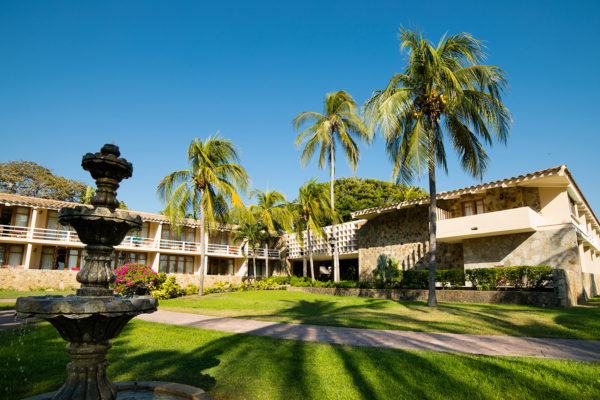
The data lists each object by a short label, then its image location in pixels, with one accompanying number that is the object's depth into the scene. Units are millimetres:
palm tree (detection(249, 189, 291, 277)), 26422
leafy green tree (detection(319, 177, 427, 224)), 39125
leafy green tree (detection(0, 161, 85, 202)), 32312
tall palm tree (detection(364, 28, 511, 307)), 11211
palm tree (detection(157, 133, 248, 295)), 19062
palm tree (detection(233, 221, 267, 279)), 26875
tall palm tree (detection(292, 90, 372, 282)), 21812
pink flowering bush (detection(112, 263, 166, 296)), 15305
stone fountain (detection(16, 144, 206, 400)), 2967
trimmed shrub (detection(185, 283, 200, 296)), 19405
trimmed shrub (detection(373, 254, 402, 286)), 18266
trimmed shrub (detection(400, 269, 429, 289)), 16125
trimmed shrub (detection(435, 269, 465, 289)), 15172
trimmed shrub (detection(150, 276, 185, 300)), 16625
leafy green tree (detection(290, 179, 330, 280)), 22766
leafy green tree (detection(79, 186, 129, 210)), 28125
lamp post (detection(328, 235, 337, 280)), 19234
